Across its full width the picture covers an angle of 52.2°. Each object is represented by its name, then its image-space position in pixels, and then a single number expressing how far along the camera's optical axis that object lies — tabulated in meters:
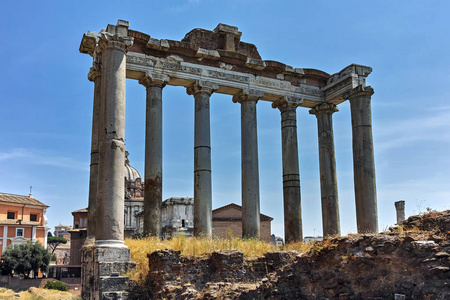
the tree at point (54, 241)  77.38
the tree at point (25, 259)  42.34
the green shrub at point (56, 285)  33.29
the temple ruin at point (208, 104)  12.30
